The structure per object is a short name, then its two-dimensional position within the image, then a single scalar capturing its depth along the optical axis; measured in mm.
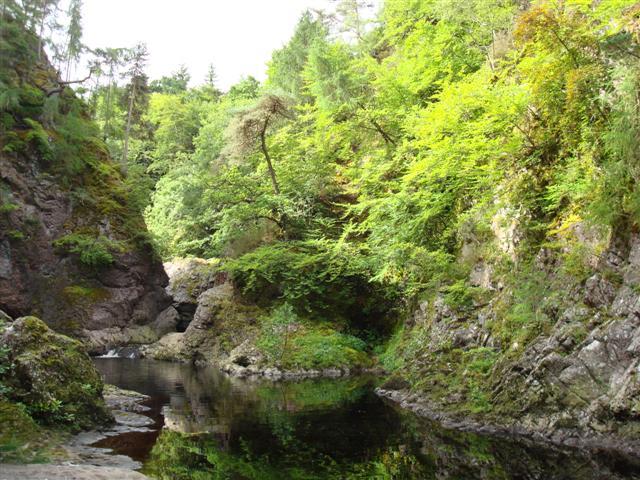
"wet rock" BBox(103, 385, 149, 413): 11519
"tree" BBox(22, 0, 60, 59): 26719
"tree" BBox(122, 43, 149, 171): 34853
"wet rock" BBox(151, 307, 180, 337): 26750
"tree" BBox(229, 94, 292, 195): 22578
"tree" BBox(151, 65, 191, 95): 58569
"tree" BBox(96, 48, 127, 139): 31792
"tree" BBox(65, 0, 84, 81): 27250
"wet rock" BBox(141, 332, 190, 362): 23078
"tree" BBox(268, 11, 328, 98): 32375
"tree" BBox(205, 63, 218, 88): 55312
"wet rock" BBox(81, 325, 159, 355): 24047
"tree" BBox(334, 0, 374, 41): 34562
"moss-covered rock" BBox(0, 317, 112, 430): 8820
